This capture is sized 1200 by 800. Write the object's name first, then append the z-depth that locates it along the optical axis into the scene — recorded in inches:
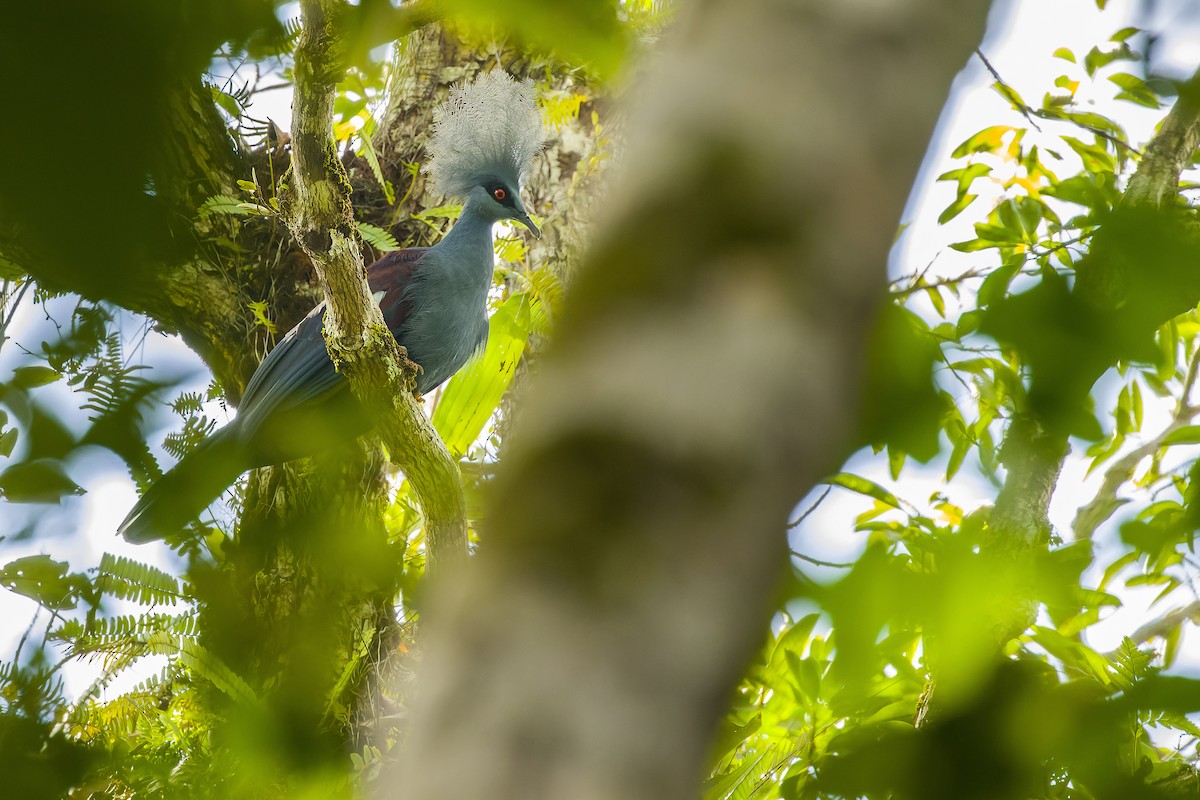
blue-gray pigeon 732.1
